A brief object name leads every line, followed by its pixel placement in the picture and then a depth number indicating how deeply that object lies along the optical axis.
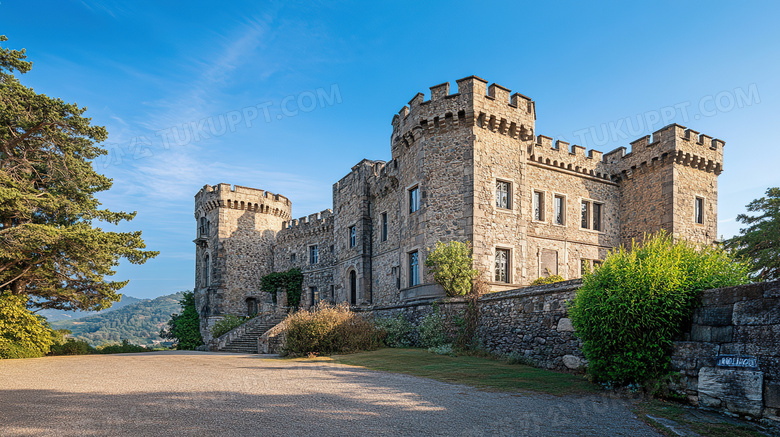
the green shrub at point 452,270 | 16.61
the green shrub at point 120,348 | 22.05
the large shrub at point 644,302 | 7.75
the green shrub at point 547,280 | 18.20
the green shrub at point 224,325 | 26.66
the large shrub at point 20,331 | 15.42
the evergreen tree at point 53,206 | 15.44
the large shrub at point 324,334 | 15.67
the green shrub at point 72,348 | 18.50
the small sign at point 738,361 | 6.40
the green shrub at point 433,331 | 15.86
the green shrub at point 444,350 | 14.15
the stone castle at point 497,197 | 18.72
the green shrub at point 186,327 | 34.27
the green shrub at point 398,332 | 17.47
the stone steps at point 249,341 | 21.56
